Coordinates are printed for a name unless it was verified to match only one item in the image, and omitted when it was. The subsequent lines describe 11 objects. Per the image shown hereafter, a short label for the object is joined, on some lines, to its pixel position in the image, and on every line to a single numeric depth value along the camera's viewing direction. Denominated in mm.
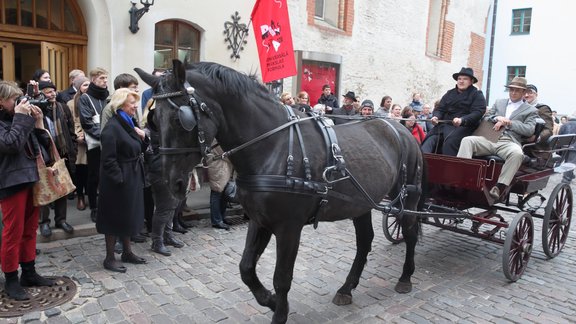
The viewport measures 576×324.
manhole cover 3670
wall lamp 7414
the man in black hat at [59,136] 5492
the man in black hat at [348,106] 8977
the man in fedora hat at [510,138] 4758
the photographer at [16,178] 3645
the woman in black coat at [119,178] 4449
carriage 4758
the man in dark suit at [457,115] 5172
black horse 2623
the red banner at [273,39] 6570
